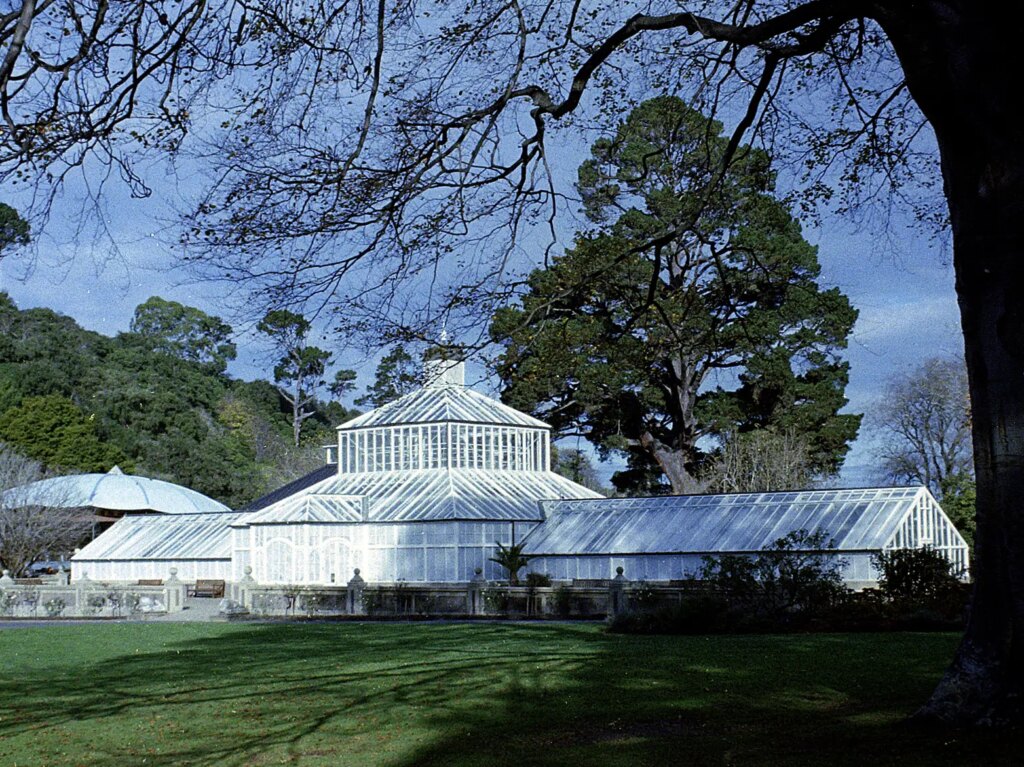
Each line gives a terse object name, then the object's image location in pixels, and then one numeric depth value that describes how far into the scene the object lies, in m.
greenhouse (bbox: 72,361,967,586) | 39.50
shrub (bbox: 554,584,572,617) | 32.84
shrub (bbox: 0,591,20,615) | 40.72
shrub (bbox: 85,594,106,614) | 39.78
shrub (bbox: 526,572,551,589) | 39.16
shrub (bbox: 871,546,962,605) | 24.84
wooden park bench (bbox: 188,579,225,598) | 45.88
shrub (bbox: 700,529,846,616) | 23.91
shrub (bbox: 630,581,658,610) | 27.94
